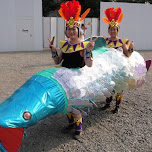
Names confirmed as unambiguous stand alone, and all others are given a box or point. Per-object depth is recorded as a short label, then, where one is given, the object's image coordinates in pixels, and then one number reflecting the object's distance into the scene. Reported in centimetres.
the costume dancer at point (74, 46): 264
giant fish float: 202
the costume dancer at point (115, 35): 367
